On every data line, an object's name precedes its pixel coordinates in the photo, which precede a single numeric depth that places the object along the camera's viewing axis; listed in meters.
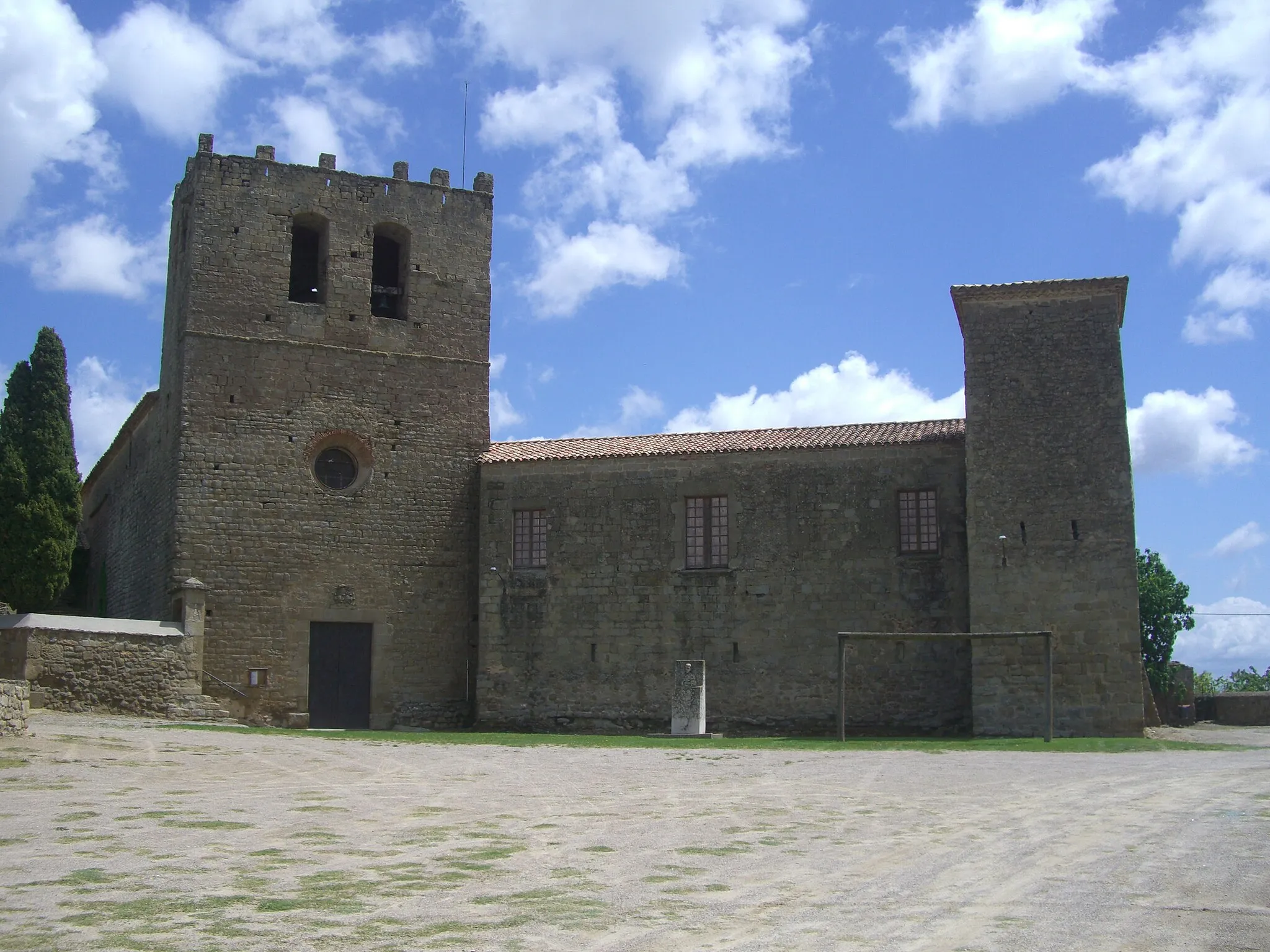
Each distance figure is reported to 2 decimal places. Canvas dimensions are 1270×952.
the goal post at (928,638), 22.00
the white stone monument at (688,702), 23.84
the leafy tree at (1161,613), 42.94
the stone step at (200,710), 24.39
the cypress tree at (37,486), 24.02
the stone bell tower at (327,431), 26.58
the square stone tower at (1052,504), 24.03
